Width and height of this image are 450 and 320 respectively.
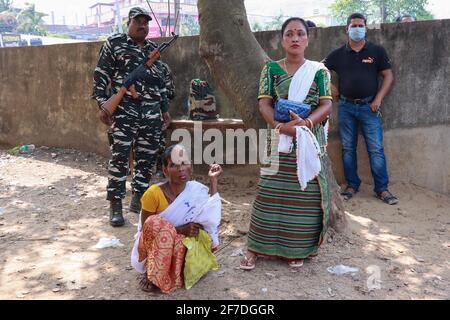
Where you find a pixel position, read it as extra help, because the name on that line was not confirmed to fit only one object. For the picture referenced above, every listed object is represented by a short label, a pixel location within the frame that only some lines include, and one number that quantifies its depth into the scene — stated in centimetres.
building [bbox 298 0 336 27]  8669
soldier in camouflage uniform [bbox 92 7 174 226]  415
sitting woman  275
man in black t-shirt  477
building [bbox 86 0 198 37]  5146
